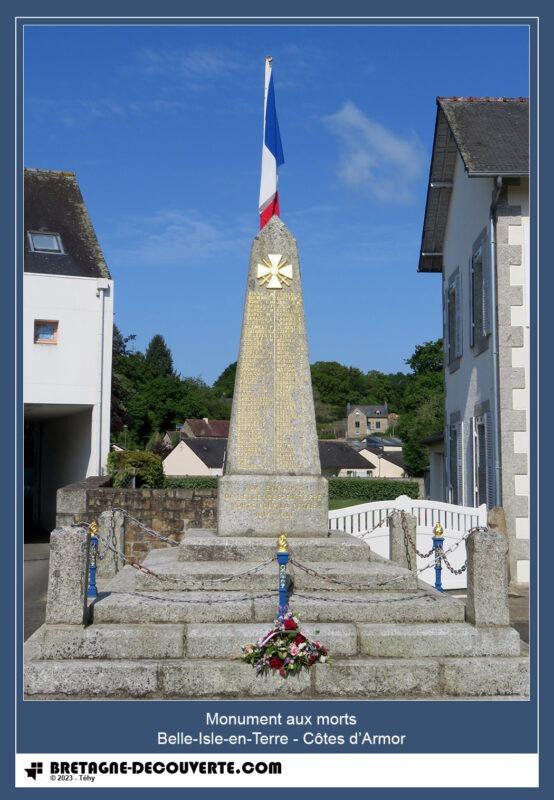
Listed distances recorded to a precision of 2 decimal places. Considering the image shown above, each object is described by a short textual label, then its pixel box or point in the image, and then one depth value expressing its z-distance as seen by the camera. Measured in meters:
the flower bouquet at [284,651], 5.96
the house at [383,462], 77.88
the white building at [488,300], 11.93
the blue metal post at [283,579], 6.34
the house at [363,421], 127.75
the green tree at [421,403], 46.19
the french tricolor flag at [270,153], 9.28
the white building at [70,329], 17.19
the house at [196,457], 61.50
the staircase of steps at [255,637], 5.98
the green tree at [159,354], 114.00
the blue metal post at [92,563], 7.59
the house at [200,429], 77.19
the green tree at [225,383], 108.18
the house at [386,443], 94.88
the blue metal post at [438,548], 7.93
